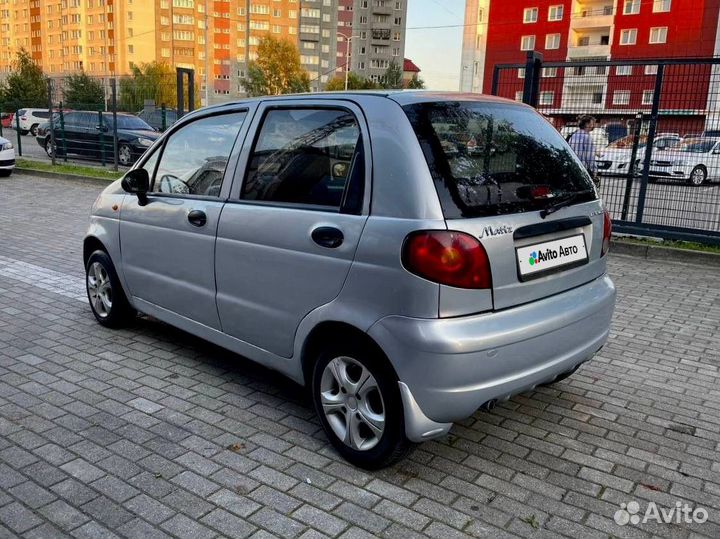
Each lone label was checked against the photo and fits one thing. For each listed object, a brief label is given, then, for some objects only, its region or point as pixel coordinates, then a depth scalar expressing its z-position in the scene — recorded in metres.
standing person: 8.83
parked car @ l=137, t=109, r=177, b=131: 19.86
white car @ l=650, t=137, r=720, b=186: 8.55
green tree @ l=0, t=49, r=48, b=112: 49.97
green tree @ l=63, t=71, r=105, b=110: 19.30
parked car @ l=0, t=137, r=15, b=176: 17.44
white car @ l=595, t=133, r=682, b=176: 9.11
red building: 56.28
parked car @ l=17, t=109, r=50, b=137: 31.17
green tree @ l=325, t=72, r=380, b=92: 79.73
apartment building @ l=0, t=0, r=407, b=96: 103.00
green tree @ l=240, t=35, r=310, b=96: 83.12
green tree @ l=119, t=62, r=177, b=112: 21.08
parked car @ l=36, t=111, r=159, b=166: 18.80
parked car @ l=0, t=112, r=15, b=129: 27.52
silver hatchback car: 2.82
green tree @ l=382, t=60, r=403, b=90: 79.88
